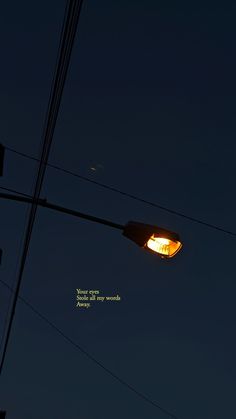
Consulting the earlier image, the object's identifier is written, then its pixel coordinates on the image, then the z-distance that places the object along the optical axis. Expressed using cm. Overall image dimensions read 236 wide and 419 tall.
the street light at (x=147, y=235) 468
